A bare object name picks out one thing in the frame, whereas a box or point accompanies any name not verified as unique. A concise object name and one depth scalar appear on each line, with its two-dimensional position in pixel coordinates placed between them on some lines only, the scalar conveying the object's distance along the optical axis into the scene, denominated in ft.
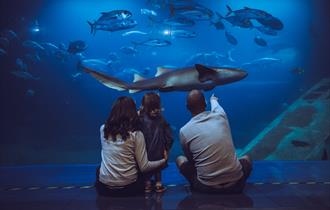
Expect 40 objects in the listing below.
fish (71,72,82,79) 28.62
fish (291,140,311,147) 25.52
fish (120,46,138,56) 28.76
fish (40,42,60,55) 26.96
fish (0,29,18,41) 25.91
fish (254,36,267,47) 28.76
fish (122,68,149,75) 29.22
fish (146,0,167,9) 27.20
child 11.39
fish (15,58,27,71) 26.05
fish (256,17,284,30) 26.54
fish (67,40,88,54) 26.96
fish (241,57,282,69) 28.38
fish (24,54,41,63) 26.48
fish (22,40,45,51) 26.40
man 10.51
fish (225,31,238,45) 29.07
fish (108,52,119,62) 28.96
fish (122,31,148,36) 28.29
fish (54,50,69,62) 27.50
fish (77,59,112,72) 28.66
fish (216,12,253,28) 26.14
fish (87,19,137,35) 25.26
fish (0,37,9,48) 25.79
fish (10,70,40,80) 25.93
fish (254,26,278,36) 27.35
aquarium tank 25.81
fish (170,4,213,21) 25.64
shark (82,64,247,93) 14.10
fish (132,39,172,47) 27.91
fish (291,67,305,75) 27.14
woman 10.48
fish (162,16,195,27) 26.23
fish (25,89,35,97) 26.22
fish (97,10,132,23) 24.91
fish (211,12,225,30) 27.67
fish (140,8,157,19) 27.49
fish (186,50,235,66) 28.25
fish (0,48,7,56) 25.90
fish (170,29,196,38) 27.48
